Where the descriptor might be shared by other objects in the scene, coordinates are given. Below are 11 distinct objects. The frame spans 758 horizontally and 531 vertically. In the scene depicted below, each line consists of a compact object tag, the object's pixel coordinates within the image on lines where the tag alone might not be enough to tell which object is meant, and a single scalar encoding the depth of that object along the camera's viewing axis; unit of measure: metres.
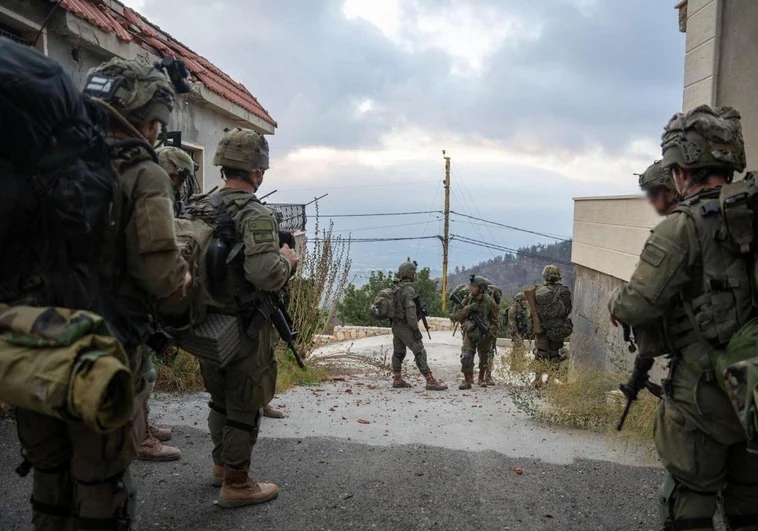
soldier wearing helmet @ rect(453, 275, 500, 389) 9.39
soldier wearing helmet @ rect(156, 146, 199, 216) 4.19
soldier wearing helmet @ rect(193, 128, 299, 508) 3.18
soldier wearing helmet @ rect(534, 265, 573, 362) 9.41
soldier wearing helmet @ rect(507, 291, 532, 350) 10.59
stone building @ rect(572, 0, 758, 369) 4.68
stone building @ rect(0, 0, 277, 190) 5.17
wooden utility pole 33.84
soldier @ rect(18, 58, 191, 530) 2.15
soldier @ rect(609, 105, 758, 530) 2.35
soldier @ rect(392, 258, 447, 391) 9.05
